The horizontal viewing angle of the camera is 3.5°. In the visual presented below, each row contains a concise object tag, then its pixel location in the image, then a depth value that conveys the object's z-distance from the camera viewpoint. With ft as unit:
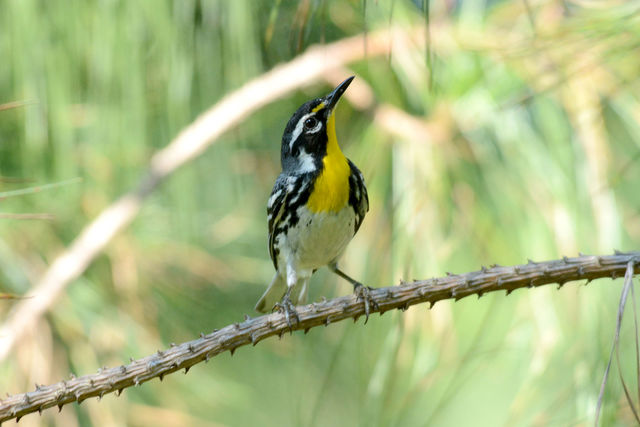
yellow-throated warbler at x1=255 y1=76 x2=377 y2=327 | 12.35
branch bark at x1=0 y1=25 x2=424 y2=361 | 12.20
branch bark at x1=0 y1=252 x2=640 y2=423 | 11.93
